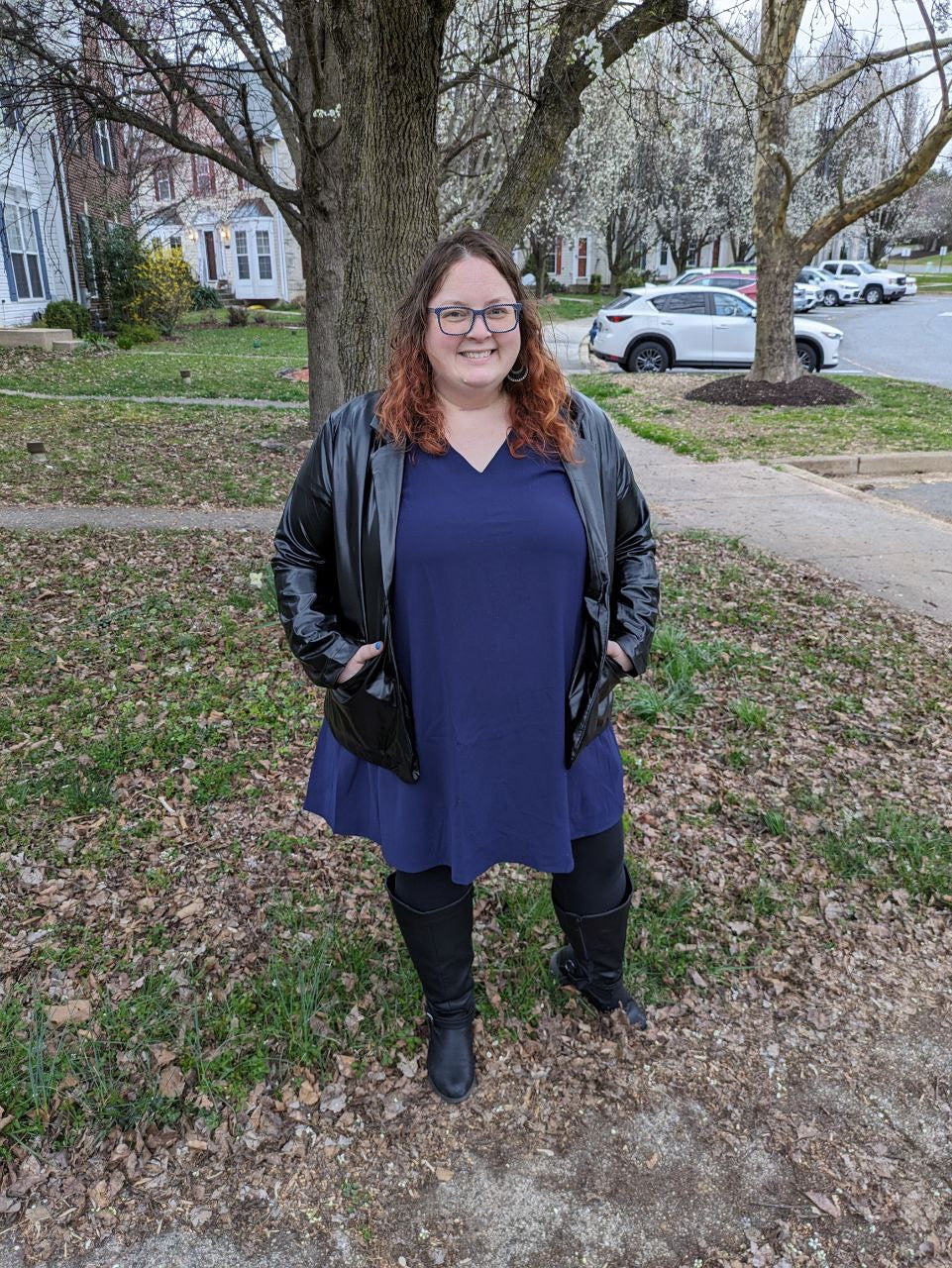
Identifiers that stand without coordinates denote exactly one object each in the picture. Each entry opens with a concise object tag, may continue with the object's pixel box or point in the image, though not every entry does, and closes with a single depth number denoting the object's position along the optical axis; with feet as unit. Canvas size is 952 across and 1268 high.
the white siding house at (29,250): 61.21
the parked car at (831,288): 123.44
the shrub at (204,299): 99.60
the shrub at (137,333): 65.04
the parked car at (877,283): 131.75
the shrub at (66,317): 63.00
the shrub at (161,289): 71.41
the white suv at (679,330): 54.60
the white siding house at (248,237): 120.26
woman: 6.33
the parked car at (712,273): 82.28
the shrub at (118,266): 71.15
